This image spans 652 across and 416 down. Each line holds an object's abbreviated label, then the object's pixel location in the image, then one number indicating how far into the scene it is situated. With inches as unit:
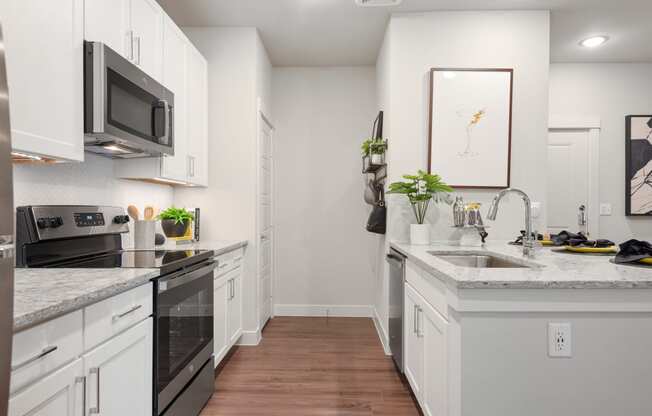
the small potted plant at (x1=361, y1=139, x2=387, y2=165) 122.9
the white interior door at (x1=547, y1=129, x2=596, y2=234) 150.0
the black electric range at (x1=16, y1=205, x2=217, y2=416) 62.8
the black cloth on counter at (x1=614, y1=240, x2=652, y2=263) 63.9
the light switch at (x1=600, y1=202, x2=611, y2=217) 149.4
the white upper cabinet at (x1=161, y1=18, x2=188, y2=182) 94.1
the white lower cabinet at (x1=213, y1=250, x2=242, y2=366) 98.6
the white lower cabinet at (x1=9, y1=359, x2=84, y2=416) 35.0
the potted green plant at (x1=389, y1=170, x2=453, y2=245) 105.8
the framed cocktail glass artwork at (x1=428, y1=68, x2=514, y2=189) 113.3
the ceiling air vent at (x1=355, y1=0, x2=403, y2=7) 97.3
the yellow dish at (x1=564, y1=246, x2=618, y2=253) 81.2
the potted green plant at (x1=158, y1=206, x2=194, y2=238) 104.3
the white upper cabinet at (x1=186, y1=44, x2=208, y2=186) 109.2
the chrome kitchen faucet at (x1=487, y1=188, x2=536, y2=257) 75.7
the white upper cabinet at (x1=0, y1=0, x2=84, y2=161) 49.0
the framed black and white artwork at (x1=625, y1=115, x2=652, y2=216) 148.3
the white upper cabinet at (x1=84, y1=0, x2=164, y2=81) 66.8
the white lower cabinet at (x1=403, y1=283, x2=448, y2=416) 62.7
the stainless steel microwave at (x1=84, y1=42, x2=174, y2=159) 63.5
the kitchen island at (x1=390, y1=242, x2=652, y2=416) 52.5
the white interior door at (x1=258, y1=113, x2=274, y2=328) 134.9
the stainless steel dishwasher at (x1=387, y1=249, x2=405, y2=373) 97.4
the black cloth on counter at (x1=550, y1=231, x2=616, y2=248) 85.0
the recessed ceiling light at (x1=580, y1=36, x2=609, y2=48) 131.3
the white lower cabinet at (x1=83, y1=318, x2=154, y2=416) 46.3
